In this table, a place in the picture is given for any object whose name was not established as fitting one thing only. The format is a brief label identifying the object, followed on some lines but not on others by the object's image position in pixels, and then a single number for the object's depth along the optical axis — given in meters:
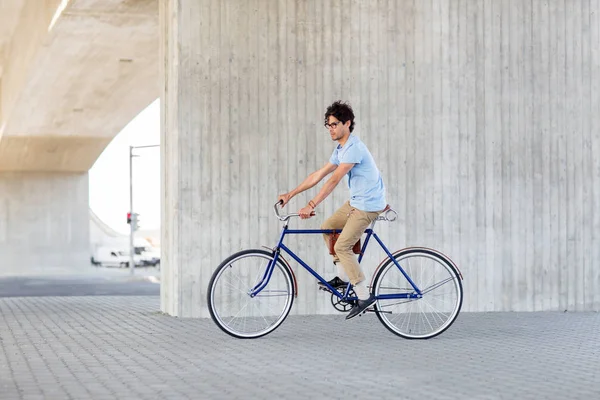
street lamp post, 46.72
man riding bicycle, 8.67
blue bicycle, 8.64
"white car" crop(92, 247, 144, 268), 62.92
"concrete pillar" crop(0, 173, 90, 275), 38.62
